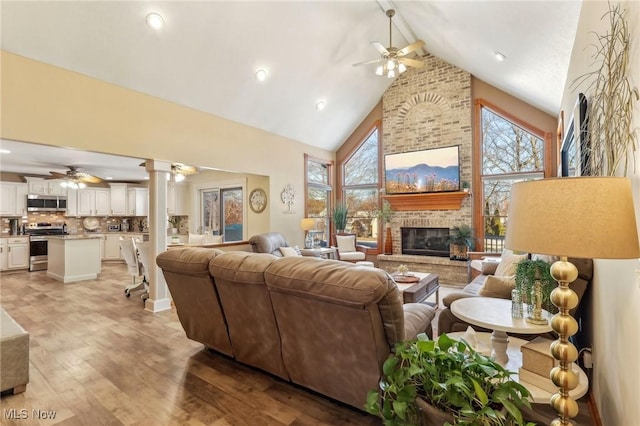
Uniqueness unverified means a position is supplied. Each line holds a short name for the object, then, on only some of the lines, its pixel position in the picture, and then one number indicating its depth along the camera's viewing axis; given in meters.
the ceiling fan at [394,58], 4.33
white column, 4.45
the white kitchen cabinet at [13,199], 7.62
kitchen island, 6.48
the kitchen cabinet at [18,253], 7.51
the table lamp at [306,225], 6.71
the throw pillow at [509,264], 3.29
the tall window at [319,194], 7.41
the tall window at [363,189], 7.62
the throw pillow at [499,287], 2.62
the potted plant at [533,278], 2.06
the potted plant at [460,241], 6.11
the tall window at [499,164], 5.83
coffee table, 3.52
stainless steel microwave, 7.99
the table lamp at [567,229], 1.00
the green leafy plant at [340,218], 7.59
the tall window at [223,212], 7.31
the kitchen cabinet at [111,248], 9.10
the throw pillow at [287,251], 5.32
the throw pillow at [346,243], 7.30
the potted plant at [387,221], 7.13
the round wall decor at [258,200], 6.38
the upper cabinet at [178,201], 8.51
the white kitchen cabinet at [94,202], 8.89
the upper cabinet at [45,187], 8.06
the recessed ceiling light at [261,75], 4.89
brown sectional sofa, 1.74
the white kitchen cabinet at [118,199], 9.33
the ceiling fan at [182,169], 5.07
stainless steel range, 7.75
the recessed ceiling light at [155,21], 3.50
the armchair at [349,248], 6.88
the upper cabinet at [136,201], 9.51
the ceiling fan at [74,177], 7.50
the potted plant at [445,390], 1.26
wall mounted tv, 6.36
